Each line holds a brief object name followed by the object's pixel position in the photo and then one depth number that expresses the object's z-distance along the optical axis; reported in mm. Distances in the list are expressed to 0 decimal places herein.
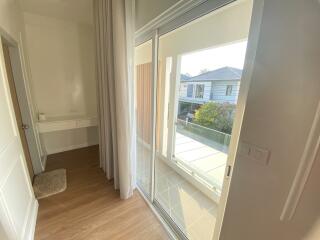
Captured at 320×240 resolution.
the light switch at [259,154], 761
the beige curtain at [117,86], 1528
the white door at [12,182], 1112
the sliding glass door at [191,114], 1623
